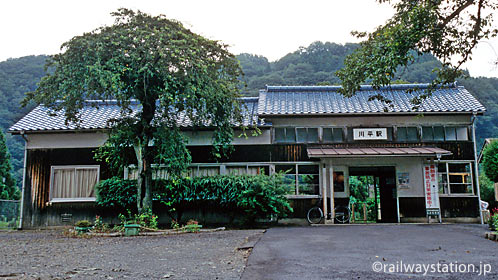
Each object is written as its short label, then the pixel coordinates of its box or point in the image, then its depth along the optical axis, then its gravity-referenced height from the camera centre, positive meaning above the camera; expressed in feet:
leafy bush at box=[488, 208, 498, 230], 29.27 -2.50
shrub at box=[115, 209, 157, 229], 36.11 -2.73
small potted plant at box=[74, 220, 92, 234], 36.40 -3.30
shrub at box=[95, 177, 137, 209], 42.47 -0.24
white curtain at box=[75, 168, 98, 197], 46.57 +1.16
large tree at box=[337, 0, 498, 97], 23.36 +9.33
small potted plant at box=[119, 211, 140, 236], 34.68 -3.35
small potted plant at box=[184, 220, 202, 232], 36.81 -3.44
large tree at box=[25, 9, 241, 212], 33.76 +9.76
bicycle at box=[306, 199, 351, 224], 44.32 -2.82
